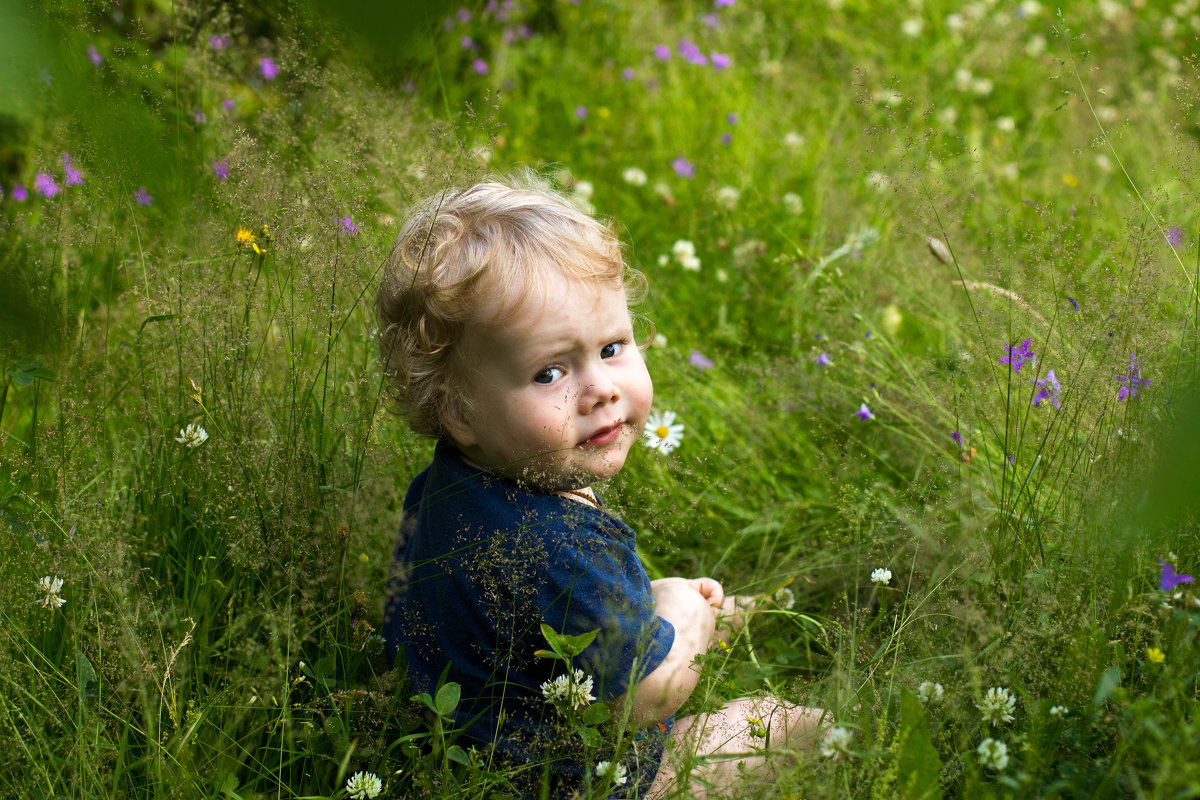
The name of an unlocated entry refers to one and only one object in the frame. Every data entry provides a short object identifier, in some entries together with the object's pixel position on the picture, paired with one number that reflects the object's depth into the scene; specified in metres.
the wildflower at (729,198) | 2.01
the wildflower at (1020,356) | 1.44
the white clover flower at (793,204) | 2.03
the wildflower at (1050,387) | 1.44
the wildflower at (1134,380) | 1.37
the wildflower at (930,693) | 1.31
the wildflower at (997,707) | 1.29
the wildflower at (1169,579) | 1.27
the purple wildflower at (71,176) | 1.57
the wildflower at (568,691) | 1.32
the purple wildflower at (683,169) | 2.14
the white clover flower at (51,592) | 1.37
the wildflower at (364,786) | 1.33
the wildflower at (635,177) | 2.13
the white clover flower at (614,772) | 1.28
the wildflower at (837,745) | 1.27
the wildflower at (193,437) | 1.46
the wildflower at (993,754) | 1.27
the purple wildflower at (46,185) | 1.69
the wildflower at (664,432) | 1.59
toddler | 1.36
